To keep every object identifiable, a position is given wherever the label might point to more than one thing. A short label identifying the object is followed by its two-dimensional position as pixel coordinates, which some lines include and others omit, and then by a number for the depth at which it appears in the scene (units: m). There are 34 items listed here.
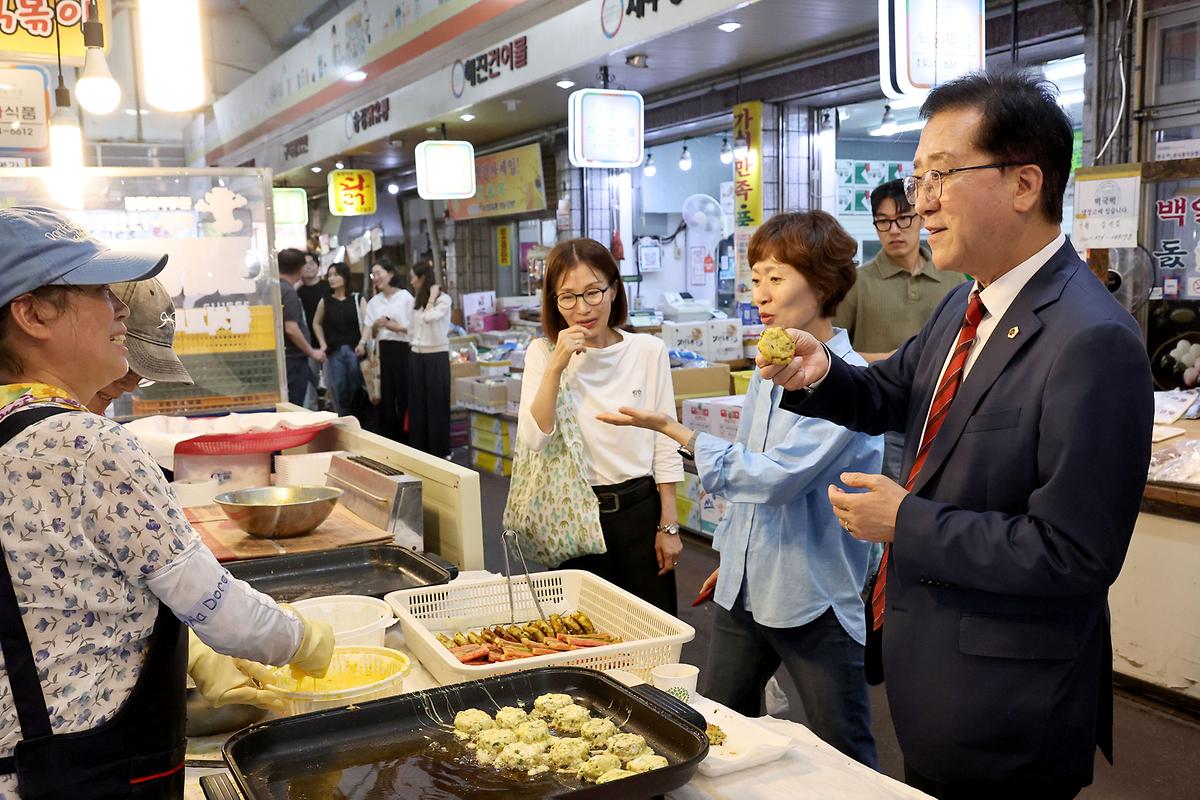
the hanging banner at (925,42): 4.99
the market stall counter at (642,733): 1.47
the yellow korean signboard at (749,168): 9.58
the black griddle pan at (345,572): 2.57
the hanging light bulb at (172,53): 4.83
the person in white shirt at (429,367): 9.01
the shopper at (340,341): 9.85
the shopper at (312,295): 9.98
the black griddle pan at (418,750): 1.45
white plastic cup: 1.83
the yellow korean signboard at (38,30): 6.73
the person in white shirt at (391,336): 9.18
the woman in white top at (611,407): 3.11
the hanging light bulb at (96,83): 6.55
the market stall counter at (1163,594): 3.71
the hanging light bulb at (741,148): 9.71
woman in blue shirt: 2.38
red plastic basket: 3.49
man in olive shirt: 4.46
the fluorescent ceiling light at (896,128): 10.58
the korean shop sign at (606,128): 8.48
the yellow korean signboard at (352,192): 14.88
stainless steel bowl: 2.84
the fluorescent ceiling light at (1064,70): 9.44
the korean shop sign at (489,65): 9.80
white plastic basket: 1.91
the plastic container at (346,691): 1.75
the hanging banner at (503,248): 15.52
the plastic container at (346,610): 2.24
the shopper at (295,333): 8.79
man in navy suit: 1.57
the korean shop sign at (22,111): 8.03
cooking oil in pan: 1.46
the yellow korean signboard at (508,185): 12.68
